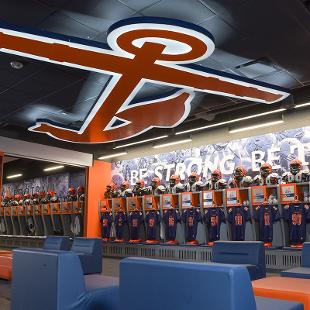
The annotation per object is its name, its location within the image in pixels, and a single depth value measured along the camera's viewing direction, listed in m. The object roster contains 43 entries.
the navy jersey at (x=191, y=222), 9.12
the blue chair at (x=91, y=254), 6.29
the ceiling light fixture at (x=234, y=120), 8.05
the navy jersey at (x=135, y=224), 10.33
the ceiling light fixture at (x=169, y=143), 10.16
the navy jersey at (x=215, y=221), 8.70
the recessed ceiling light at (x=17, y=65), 5.89
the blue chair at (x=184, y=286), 1.71
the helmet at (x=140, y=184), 10.59
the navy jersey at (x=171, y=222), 9.52
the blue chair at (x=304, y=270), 3.58
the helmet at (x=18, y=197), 15.43
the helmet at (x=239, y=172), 8.66
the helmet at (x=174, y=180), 9.97
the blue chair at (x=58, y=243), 6.84
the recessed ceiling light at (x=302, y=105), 7.60
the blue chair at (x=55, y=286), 2.87
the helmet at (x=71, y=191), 12.35
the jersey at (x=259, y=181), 8.30
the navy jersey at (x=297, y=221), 7.52
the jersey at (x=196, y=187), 9.33
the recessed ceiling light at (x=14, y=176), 16.02
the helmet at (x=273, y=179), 8.03
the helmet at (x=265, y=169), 8.21
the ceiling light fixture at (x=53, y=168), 13.95
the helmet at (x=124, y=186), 11.08
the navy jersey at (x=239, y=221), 8.34
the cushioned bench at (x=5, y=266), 5.92
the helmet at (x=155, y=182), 10.28
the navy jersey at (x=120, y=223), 10.71
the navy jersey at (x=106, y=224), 11.08
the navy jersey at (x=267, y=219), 7.95
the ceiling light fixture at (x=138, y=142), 10.17
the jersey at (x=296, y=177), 7.66
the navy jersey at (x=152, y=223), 9.95
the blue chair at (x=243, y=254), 4.22
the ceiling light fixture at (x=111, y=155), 11.71
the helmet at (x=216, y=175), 9.06
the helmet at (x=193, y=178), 9.54
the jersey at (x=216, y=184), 8.86
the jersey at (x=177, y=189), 9.65
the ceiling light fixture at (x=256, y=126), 8.38
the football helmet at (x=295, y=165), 7.78
